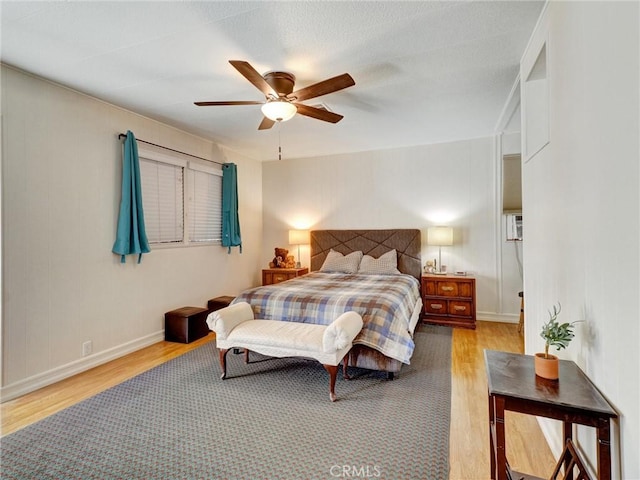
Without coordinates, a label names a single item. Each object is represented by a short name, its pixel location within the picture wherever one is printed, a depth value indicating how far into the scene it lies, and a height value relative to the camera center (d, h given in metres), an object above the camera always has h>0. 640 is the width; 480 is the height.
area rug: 1.70 -1.20
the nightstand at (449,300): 4.12 -0.78
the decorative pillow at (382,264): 4.49 -0.31
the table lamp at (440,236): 4.35 +0.08
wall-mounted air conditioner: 4.24 +0.19
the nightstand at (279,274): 5.10 -0.50
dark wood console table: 1.14 -0.62
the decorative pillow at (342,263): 4.68 -0.30
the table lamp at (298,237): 5.22 +0.11
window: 3.71 +0.60
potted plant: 1.36 -0.50
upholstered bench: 2.34 -0.74
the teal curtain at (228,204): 4.81 +0.62
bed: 2.67 -0.57
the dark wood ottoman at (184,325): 3.70 -0.96
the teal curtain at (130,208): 3.27 +0.39
